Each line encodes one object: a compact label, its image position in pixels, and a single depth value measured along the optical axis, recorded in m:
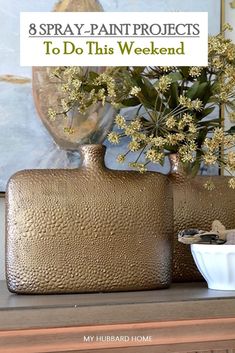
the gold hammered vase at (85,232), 1.25
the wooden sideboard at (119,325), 1.11
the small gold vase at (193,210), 1.37
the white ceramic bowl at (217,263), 1.24
